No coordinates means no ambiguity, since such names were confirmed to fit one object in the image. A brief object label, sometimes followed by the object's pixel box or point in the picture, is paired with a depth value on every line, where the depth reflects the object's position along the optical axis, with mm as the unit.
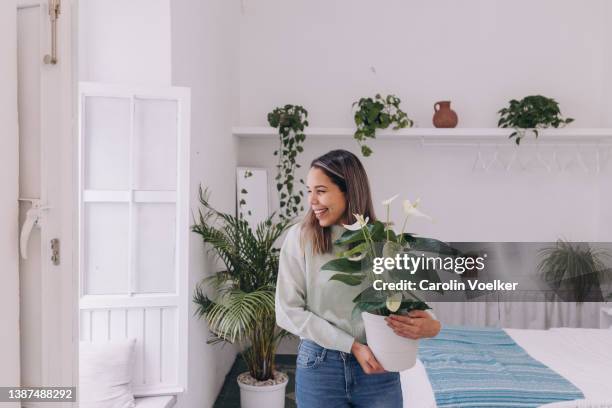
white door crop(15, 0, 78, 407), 1166
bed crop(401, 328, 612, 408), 2297
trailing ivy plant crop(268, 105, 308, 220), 3889
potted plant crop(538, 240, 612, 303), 3787
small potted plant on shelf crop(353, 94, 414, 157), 3846
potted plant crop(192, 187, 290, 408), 2760
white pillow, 2271
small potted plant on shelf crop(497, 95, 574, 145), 3805
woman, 1430
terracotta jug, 3957
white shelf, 3861
